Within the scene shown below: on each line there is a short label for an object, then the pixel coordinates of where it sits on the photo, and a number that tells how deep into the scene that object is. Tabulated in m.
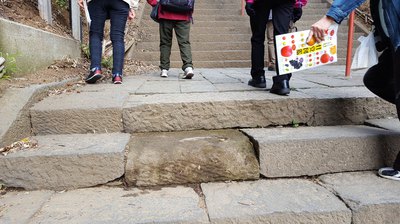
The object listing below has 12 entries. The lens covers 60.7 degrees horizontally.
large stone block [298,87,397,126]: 2.49
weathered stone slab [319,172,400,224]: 1.73
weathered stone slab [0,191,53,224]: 1.61
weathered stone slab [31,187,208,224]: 1.61
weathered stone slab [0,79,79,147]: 2.08
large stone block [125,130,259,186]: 1.99
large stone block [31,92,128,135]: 2.31
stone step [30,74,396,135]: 2.33
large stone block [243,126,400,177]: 2.08
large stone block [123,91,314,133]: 2.38
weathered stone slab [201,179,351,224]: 1.66
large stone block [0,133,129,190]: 1.92
